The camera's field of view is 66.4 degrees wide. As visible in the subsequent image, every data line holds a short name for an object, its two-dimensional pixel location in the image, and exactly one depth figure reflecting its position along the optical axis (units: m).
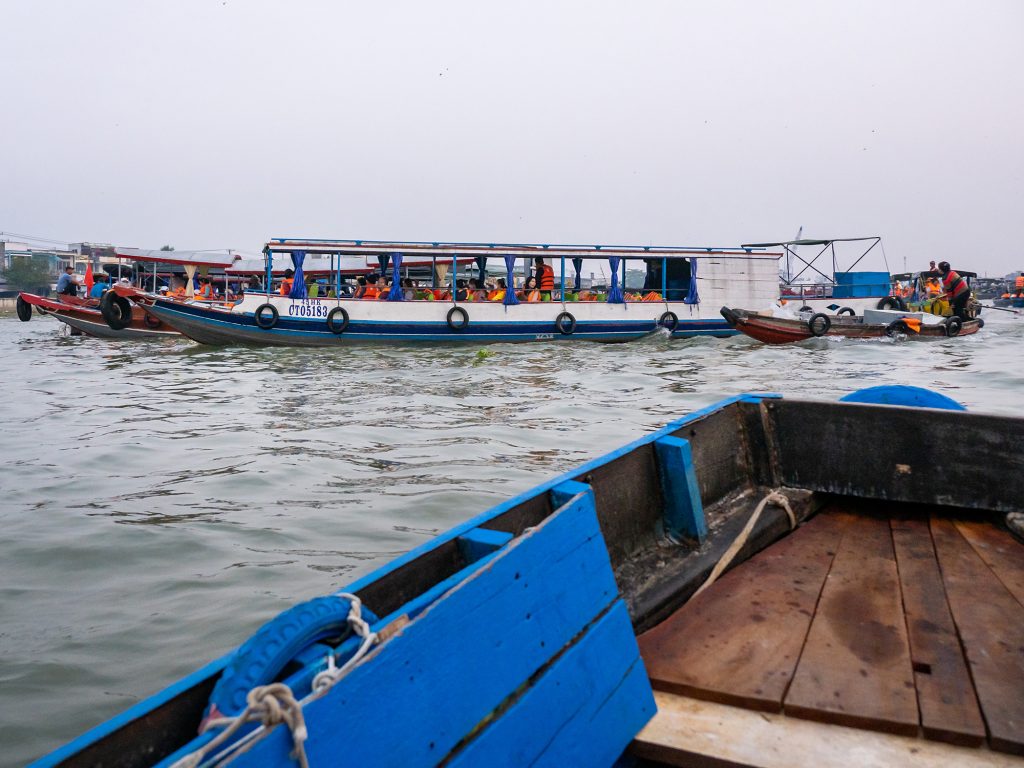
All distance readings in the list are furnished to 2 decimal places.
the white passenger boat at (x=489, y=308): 16.77
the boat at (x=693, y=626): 1.25
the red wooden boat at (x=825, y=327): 17.16
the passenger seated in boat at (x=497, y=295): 18.07
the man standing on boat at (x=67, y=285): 22.59
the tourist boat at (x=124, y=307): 18.86
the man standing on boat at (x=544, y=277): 18.60
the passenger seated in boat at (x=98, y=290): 21.34
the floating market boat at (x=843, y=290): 23.03
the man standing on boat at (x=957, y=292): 18.61
